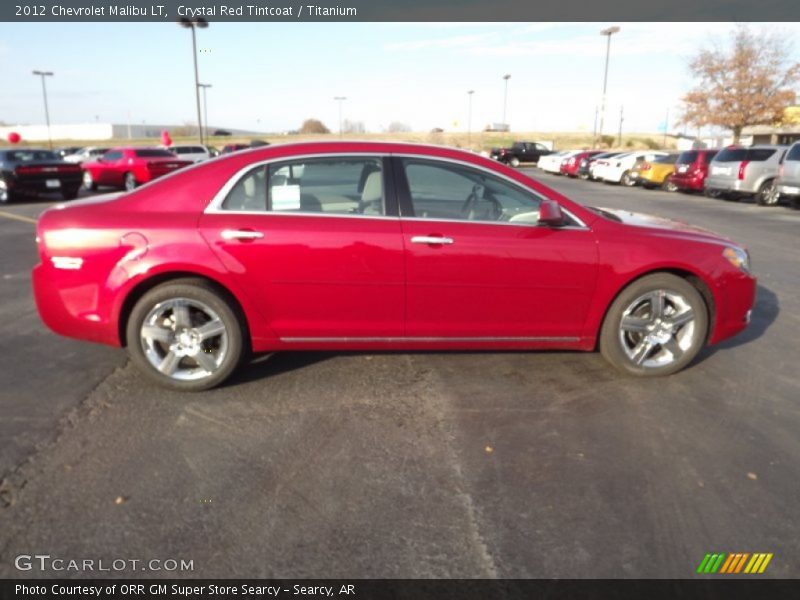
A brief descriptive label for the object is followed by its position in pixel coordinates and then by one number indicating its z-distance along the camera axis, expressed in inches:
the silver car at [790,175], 564.1
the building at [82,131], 4045.3
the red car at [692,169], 791.1
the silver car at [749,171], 642.8
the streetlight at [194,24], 1173.5
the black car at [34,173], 591.5
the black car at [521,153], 1689.2
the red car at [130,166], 728.5
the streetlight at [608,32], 1814.2
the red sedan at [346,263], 147.6
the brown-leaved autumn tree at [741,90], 1378.0
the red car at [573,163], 1244.5
